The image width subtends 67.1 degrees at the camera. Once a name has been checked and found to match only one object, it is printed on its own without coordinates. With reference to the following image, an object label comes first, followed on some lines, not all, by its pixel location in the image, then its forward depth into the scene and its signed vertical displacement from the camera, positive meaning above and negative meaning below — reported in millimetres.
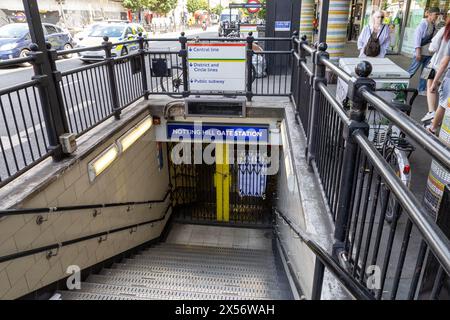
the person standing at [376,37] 6258 -275
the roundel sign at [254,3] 16081 +877
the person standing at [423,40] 7062 -369
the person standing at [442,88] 4008 -776
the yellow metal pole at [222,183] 9641 -4331
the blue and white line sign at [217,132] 7387 -2199
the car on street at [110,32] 13627 -239
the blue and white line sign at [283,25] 9461 -48
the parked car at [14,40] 11766 -421
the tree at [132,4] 40094 +2395
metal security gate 9992 -4745
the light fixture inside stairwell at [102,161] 4551 -1792
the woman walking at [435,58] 4711 -502
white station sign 6516 -765
